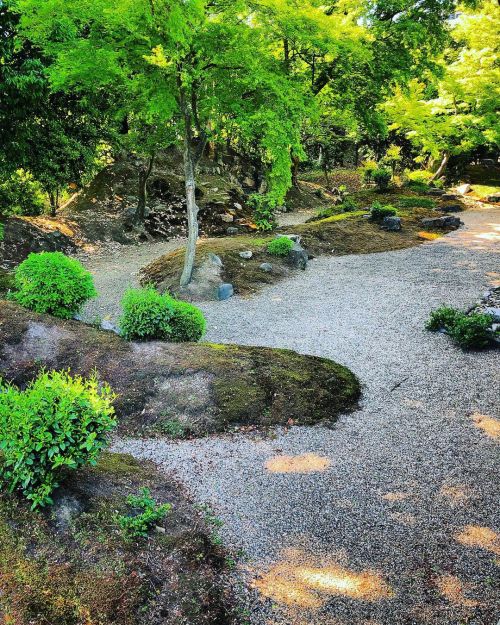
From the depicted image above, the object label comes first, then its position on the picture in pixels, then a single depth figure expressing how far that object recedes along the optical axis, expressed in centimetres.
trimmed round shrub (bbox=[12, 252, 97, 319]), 690
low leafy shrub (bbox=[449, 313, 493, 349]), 709
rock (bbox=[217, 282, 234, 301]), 1064
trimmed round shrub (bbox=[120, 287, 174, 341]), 637
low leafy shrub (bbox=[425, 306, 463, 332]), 779
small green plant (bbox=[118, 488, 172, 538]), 318
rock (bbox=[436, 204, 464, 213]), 2005
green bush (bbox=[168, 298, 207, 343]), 674
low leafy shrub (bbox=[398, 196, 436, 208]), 2056
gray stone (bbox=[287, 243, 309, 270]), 1303
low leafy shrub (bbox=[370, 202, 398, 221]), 1717
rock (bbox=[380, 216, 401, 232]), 1653
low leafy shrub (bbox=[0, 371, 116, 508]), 306
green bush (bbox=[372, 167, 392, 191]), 2308
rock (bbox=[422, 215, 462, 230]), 1688
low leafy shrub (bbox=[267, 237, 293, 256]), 1319
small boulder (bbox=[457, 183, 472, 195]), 2354
